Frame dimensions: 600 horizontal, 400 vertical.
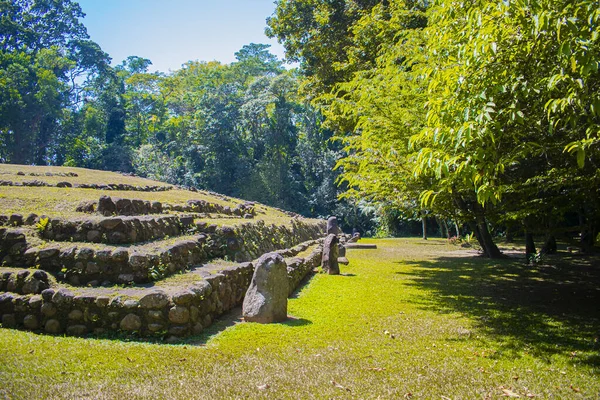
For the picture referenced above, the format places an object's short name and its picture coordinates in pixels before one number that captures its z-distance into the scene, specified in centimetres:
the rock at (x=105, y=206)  1080
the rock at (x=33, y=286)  745
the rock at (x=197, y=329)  729
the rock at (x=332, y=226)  2684
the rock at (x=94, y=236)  902
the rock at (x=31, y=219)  948
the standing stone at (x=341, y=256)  1737
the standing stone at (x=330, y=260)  1478
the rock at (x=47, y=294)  715
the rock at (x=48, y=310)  712
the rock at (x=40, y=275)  756
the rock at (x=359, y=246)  2475
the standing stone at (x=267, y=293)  820
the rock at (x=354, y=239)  2961
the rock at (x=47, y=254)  827
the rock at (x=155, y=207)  1314
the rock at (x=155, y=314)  698
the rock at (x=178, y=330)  698
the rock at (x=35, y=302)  716
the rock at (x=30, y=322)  710
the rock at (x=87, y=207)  1102
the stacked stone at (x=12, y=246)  839
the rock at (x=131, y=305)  699
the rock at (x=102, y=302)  703
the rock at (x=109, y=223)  907
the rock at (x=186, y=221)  1144
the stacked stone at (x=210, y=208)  1525
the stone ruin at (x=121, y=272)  704
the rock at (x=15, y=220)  937
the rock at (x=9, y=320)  716
